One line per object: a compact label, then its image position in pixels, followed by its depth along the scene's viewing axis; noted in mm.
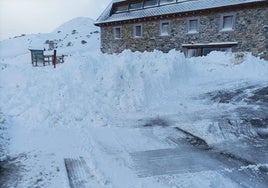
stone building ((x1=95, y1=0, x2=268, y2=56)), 16578
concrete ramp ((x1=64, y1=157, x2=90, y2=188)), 3786
